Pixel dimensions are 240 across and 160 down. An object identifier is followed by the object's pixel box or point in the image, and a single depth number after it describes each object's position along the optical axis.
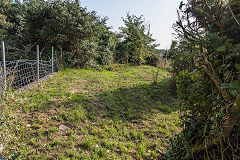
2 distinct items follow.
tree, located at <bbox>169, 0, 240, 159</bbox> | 1.10
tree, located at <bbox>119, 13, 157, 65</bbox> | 10.62
